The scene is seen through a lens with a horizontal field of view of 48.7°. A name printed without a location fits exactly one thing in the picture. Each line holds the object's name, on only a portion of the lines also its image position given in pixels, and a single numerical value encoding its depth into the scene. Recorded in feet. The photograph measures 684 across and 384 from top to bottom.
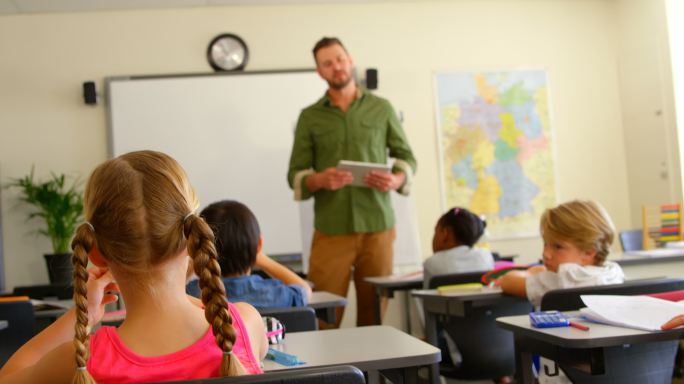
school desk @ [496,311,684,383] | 5.44
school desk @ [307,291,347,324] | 8.89
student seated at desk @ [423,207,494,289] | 11.73
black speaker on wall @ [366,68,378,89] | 21.15
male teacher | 13.15
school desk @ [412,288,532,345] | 8.63
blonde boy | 8.05
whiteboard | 20.29
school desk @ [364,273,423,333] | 11.74
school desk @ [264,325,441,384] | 5.00
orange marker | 5.77
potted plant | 18.86
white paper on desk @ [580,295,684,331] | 5.77
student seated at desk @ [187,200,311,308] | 7.61
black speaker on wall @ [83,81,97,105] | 19.99
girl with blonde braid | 3.81
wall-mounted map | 21.77
